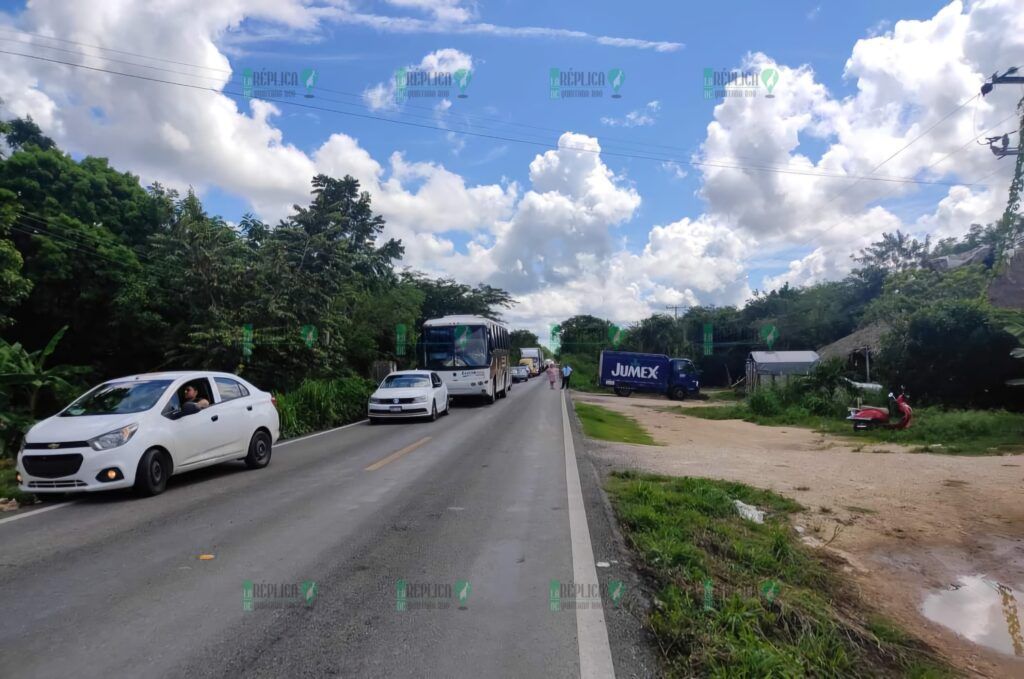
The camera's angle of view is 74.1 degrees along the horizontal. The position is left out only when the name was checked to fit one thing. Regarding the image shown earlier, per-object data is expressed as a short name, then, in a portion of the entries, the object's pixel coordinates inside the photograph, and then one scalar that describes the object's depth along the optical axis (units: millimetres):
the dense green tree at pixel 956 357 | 20422
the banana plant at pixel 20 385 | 13062
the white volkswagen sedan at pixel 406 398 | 19047
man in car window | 9638
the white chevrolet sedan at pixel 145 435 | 8148
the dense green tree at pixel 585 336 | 83250
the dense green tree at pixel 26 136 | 31539
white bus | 25766
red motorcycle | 17844
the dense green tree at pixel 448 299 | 50625
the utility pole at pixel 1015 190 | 9148
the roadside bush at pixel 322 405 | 16516
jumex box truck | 42062
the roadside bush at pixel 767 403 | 25156
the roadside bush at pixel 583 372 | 54834
